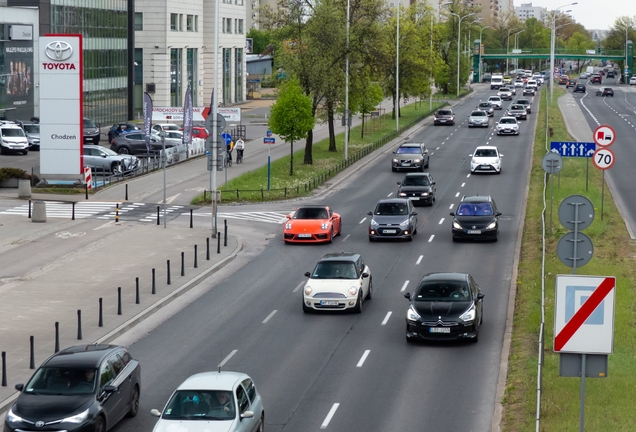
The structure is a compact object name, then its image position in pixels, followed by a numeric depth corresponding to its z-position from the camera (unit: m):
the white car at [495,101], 107.64
